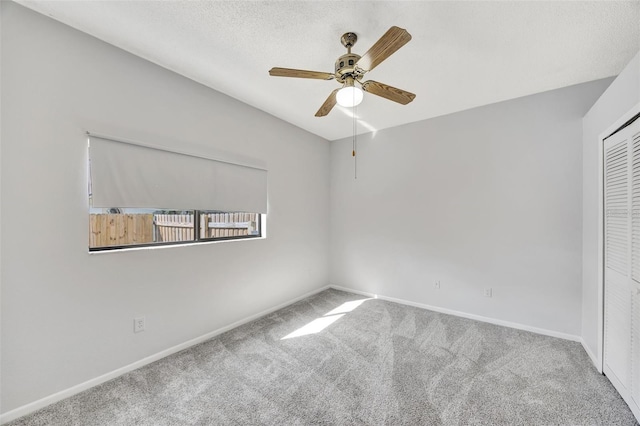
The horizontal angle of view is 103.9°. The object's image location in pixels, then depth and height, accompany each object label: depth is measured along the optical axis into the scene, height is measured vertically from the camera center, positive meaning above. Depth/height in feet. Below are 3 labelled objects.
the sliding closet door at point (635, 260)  5.22 -1.06
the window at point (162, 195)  6.39 +0.50
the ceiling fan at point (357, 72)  4.48 +3.03
